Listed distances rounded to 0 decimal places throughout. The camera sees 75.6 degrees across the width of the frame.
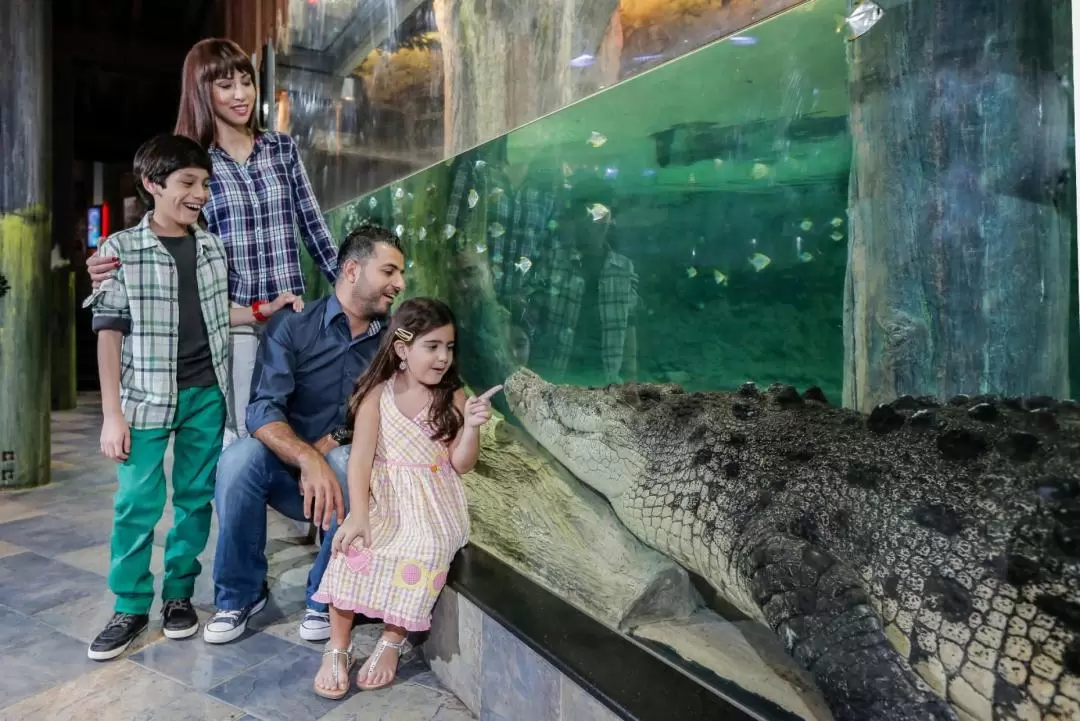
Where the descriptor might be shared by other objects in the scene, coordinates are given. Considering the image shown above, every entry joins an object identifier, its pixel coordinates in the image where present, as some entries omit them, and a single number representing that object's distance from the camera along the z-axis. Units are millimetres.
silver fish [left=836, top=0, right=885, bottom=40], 997
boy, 1937
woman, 2320
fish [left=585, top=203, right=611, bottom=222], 1630
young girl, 1677
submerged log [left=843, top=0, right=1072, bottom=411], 829
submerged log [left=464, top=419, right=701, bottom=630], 1495
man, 1977
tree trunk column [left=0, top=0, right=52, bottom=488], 3965
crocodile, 861
